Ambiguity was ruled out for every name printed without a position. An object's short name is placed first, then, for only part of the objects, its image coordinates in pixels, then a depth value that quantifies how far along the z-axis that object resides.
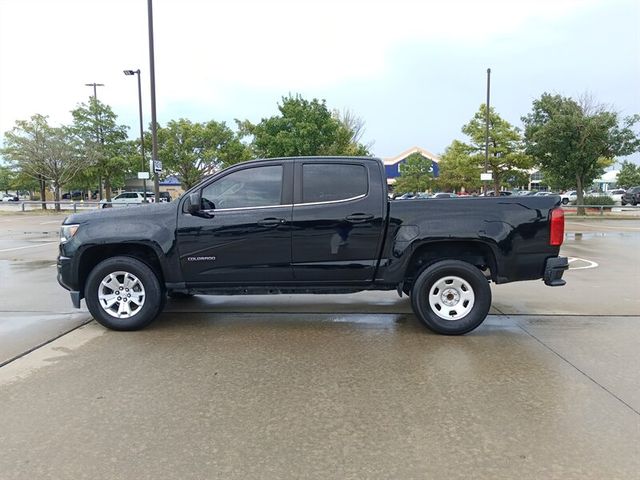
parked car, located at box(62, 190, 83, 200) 75.01
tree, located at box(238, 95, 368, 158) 29.19
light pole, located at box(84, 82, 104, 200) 36.66
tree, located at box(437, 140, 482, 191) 33.47
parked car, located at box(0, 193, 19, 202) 79.27
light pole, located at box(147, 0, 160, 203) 18.38
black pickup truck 5.55
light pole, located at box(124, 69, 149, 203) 31.37
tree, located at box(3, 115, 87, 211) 34.97
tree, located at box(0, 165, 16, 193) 36.59
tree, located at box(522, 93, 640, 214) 25.95
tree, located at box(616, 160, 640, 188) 64.47
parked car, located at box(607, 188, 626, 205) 48.42
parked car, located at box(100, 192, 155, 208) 37.72
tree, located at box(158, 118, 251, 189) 32.88
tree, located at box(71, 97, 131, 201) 37.16
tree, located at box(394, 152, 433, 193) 60.28
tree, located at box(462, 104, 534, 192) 32.34
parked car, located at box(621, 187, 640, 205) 40.75
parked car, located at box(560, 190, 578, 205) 43.39
